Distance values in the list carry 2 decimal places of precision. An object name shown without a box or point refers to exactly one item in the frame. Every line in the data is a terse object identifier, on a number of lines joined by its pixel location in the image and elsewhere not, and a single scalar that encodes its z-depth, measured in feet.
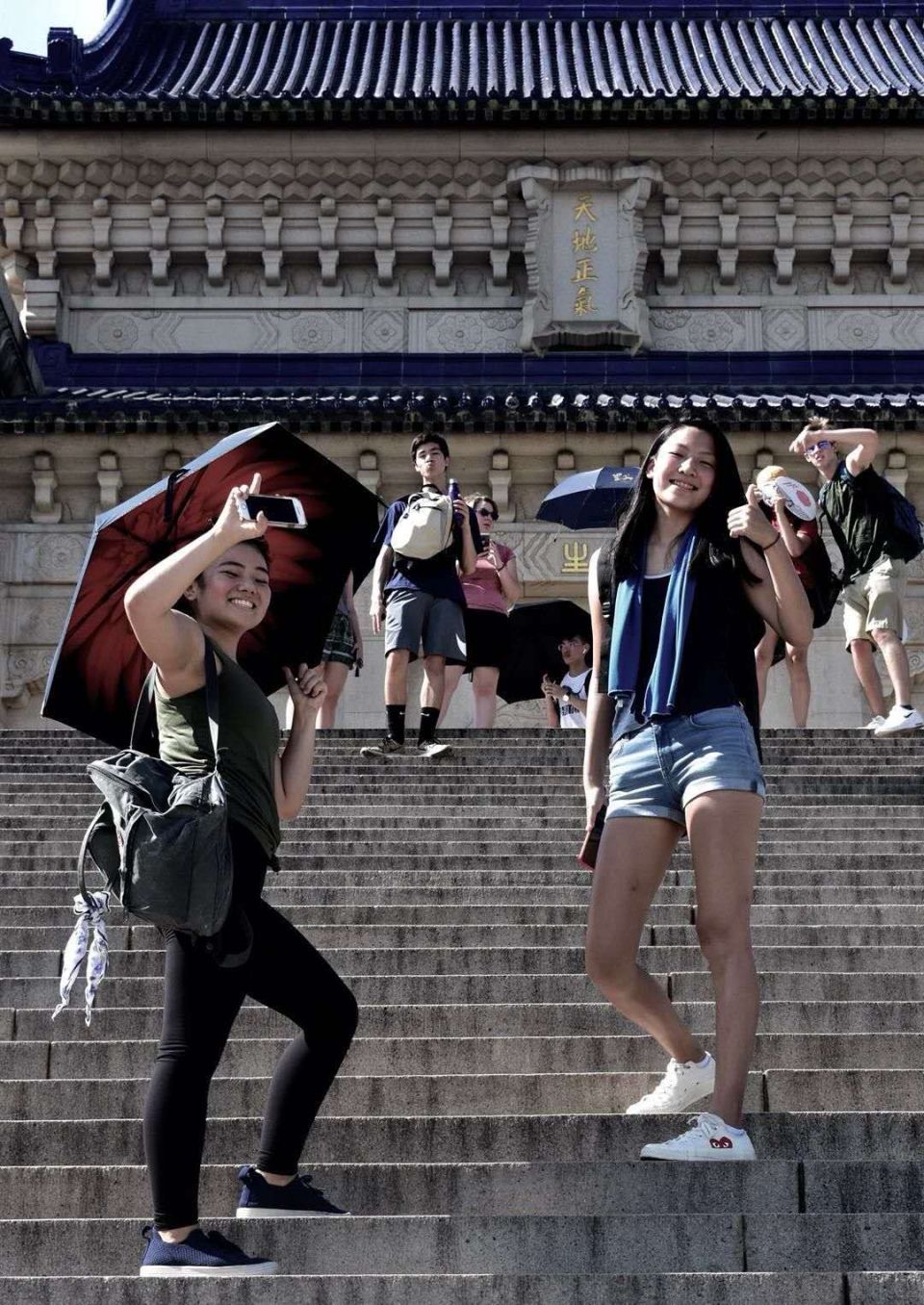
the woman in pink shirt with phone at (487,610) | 41.50
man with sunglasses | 38.45
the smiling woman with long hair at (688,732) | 16.74
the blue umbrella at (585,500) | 46.39
